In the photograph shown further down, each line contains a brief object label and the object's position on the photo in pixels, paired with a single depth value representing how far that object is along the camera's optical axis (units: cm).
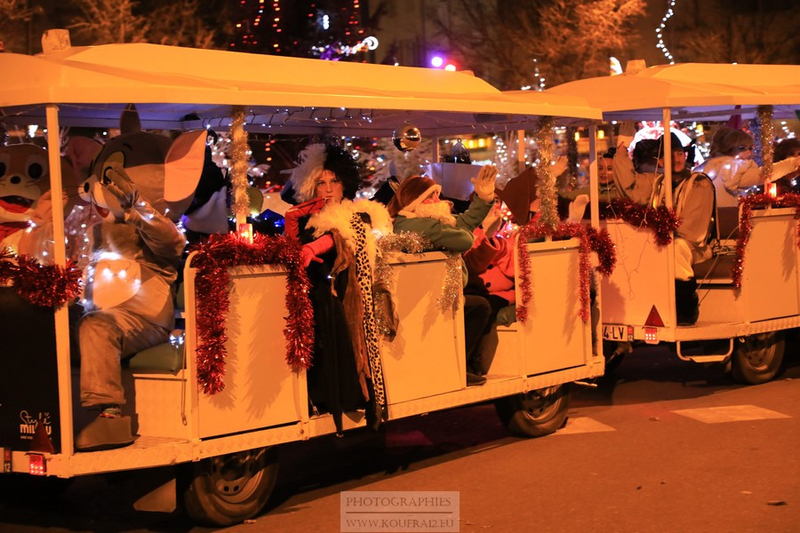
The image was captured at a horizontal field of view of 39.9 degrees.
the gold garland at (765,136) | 1066
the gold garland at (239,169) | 661
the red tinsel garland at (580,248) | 842
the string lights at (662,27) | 2783
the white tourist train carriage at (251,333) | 600
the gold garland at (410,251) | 730
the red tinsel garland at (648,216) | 994
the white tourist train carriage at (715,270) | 998
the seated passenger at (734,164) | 1127
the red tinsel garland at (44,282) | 591
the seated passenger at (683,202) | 1009
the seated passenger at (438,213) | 774
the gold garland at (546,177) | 884
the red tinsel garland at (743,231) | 1028
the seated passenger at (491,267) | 848
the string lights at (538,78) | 2394
